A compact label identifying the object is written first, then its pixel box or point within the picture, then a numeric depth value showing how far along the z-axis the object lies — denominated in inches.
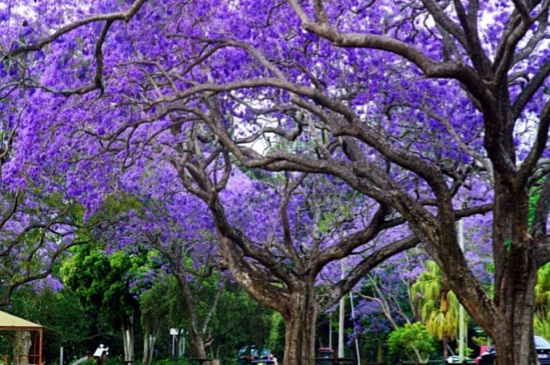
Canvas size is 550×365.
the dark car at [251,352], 1620.3
